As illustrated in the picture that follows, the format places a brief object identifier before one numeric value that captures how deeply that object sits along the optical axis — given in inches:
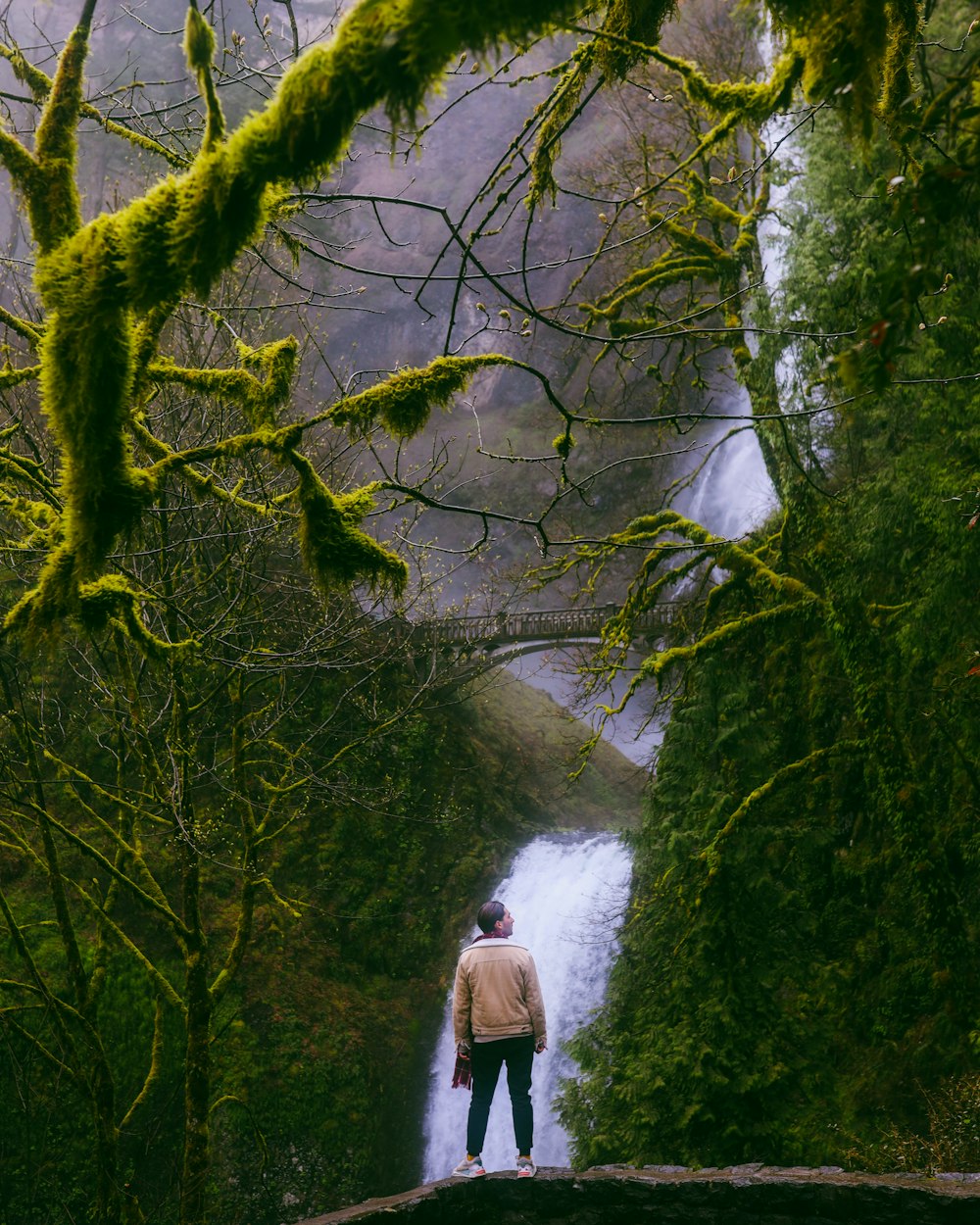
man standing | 217.2
